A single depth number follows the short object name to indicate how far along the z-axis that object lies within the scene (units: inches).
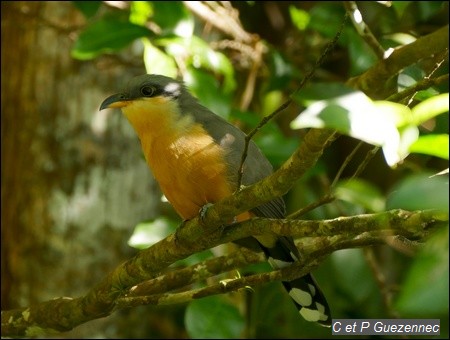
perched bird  280.4
